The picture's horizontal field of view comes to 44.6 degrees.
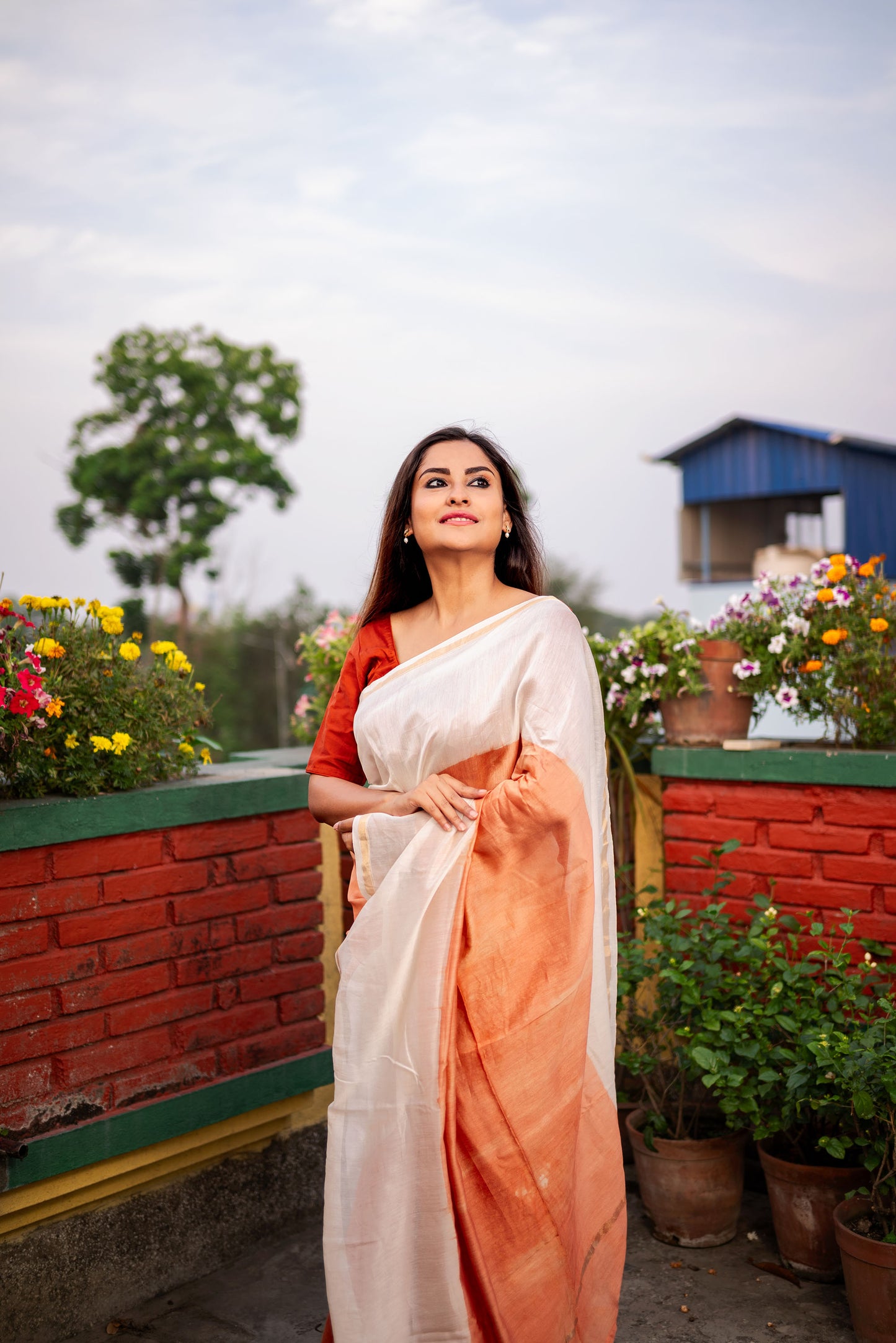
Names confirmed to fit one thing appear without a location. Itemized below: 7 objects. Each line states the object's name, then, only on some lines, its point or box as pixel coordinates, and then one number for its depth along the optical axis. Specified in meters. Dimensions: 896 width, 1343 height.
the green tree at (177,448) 22.83
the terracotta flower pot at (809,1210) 2.91
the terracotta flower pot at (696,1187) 3.15
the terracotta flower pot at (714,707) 3.54
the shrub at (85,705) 2.64
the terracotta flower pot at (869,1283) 2.54
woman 2.13
